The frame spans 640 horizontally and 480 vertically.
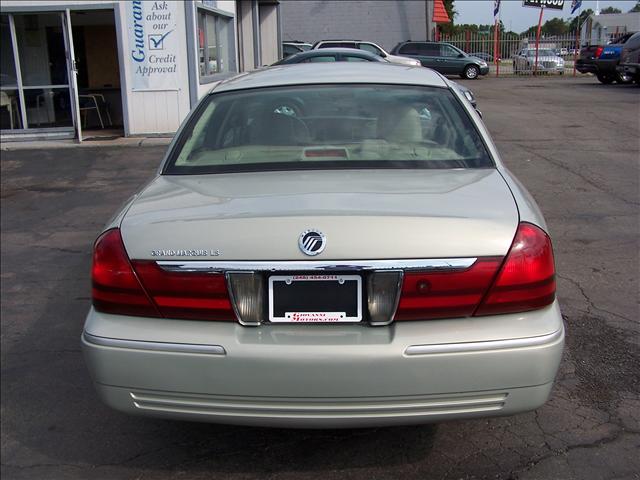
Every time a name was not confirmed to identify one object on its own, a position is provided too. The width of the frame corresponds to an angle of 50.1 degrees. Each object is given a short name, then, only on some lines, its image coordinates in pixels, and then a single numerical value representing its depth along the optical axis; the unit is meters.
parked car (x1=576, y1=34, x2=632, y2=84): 23.34
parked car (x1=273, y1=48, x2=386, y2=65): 12.96
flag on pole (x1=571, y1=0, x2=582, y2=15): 33.35
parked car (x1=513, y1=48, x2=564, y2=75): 31.66
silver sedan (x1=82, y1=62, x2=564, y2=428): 2.49
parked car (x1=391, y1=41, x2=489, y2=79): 27.86
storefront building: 12.68
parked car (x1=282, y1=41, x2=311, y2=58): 26.58
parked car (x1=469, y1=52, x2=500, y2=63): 33.85
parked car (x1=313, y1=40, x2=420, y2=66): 19.55
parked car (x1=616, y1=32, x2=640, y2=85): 21.06
